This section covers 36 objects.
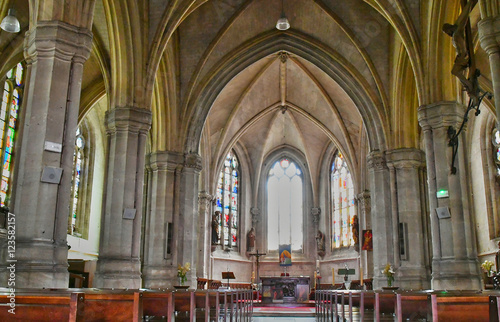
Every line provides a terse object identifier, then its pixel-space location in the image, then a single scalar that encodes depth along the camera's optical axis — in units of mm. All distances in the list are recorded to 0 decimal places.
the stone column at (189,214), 18938
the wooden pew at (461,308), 4336
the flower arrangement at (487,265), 15516
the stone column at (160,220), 17641
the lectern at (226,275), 23378
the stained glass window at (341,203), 28875
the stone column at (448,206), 12766
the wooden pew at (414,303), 5258
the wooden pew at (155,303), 5879
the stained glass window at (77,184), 21766
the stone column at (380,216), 18438
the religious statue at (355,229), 26219
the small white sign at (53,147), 9270
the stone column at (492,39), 9666
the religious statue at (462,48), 10250
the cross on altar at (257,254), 29416
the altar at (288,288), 24141
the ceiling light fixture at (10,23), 10641
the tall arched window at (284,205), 32375
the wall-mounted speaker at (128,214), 13656
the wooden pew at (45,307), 4008
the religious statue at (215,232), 26828
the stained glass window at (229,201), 29922
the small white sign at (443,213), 13203
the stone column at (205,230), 25358
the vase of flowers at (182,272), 17734
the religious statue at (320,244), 30312
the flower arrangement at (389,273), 17016
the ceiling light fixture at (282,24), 17984
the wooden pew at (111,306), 4414
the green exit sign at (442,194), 13352
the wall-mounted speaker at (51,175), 9156
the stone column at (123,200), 13250
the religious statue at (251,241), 31031
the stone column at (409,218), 17188
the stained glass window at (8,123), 16891
